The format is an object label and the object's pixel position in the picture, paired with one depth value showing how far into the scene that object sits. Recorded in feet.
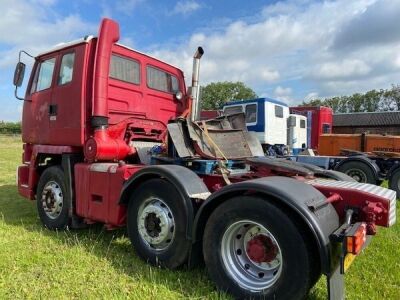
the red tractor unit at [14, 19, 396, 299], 10.13
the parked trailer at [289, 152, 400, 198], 32.35
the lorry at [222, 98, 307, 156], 45.93
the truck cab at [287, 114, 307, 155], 52.34
